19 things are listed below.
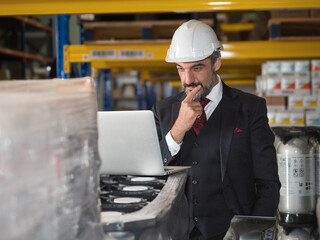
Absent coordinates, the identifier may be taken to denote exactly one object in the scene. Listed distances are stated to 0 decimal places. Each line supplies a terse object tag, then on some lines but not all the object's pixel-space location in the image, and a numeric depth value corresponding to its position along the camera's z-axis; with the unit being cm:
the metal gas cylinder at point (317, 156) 264
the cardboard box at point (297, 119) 416
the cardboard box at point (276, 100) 417
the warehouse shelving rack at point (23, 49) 682
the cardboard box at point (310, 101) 416
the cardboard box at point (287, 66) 412
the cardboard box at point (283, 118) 418
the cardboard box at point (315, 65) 408
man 216
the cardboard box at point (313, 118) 414
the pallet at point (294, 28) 406
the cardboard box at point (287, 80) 414
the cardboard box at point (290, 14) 419
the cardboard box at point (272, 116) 419
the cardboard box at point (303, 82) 414
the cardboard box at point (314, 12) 420
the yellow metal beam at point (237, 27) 845
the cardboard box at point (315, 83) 412
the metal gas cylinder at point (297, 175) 258
